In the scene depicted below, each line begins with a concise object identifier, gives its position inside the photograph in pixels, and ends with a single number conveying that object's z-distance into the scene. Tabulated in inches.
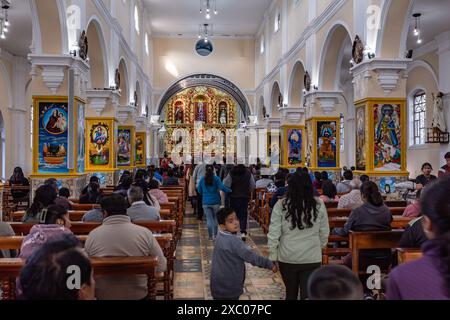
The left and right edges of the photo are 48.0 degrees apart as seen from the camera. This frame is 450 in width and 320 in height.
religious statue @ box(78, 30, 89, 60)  414.6
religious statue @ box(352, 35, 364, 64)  410.9
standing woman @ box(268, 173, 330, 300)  171.8
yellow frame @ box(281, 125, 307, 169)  732.0
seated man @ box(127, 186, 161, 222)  260.7
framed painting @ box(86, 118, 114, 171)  586.6
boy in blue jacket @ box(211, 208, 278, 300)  169.8
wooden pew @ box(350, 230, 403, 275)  209.8
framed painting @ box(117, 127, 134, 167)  717.3
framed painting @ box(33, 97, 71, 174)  388.8
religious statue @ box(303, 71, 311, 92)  587.5
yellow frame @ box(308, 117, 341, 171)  572.4
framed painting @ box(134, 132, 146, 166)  915.2
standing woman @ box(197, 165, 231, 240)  377.1
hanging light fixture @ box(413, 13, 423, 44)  606.2
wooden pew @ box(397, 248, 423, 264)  155.9
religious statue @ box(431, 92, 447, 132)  653.9
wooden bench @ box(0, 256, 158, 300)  151.7
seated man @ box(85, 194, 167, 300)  156.3
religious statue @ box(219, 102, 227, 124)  1478.8
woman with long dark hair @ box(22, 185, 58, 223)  240.2
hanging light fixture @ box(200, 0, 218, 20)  867.4
